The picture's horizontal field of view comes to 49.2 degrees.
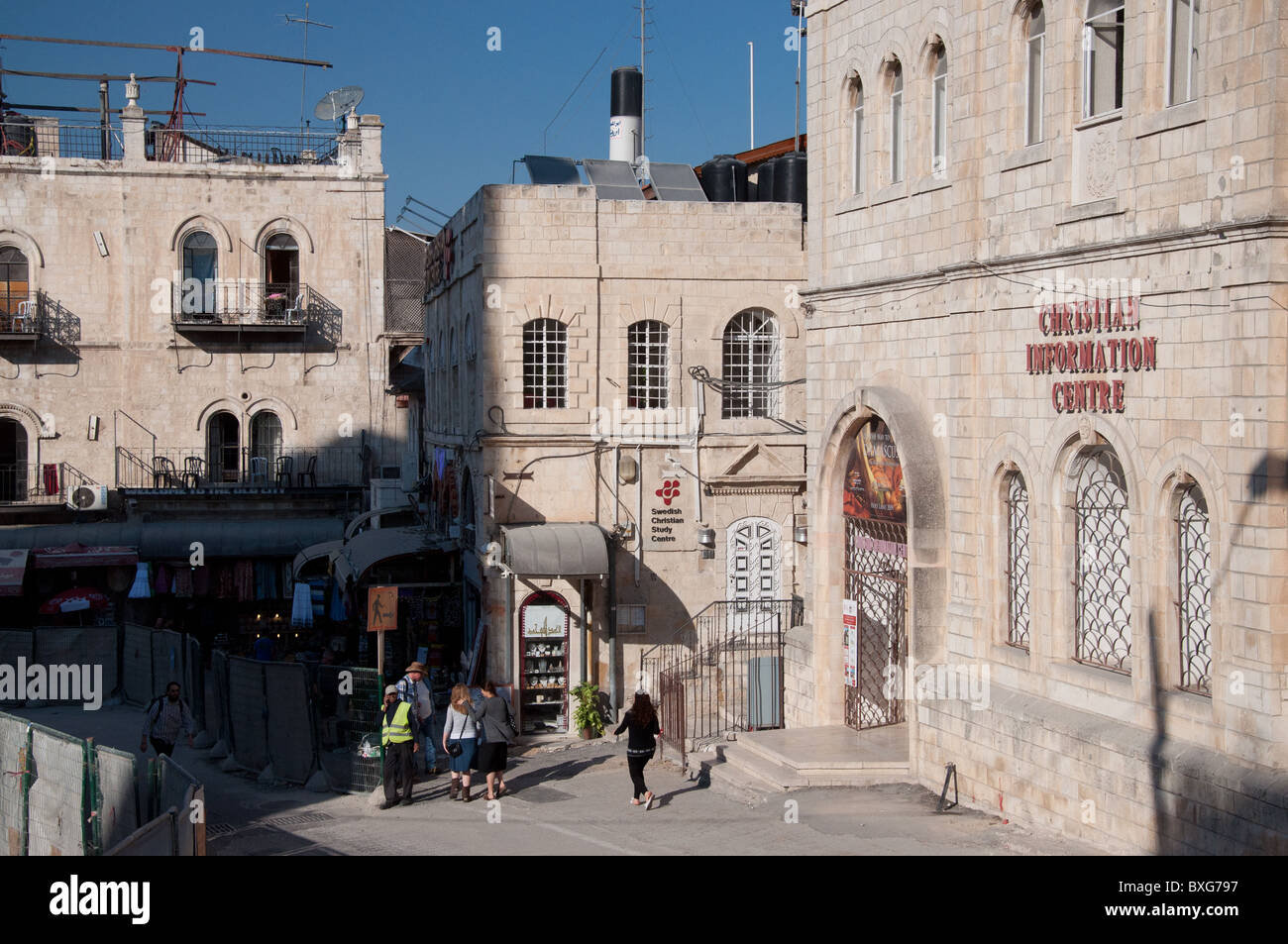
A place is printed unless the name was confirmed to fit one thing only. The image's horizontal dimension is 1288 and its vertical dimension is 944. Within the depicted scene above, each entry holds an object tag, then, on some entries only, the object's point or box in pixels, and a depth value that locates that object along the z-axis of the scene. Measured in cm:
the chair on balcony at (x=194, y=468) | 3670
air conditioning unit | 3569
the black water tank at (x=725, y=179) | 2641
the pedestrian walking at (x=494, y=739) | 1738
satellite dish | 3747
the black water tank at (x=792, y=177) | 2538
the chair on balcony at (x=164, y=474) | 3662
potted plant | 2255
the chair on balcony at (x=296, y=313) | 3684
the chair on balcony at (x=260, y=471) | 3738
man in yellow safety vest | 1709
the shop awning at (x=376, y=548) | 2488
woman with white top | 1753
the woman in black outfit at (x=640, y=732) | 1628
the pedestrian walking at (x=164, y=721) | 1886
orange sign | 1805
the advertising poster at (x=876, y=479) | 1678
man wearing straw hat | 1795
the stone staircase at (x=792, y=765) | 1612
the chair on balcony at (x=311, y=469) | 3741
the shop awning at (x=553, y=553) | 2172
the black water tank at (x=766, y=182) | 2602
